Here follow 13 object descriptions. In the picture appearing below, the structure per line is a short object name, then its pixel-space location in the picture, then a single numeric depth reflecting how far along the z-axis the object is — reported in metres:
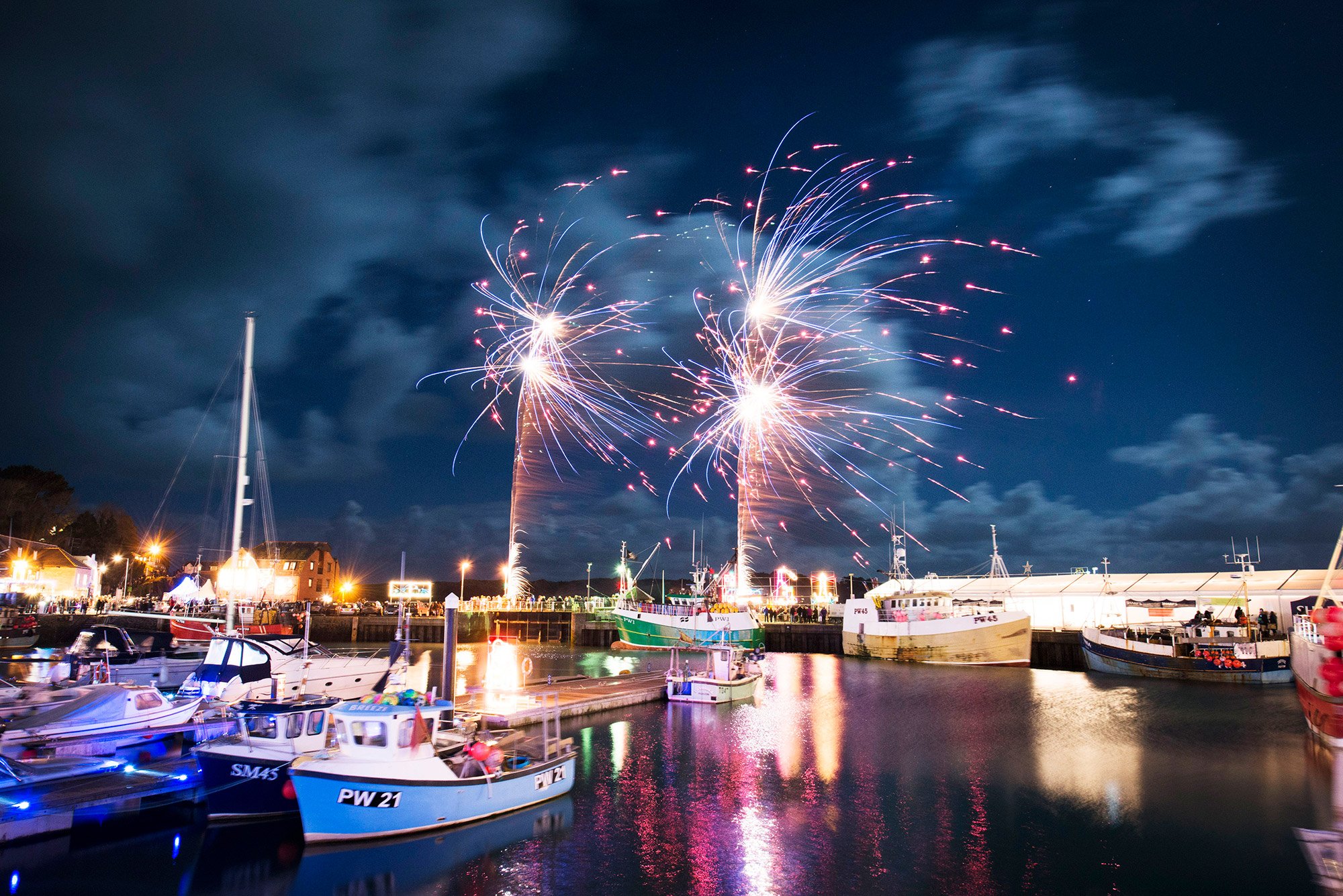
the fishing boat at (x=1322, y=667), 9.66
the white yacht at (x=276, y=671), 24.58
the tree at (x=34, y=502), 83.62
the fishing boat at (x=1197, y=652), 44.22
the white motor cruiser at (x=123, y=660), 27.23
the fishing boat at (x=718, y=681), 35.53
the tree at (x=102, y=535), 92.81
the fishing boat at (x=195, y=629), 37.88
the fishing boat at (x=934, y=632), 55.59
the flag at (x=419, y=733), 15.58
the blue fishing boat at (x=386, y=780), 15.09
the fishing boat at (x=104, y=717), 18.50
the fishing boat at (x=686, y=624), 67.50
